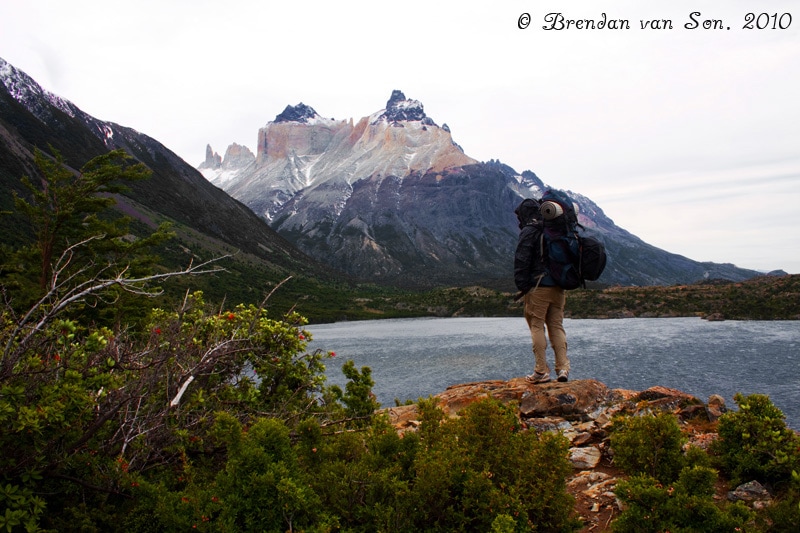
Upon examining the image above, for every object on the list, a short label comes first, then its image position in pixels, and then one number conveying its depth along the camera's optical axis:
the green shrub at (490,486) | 4.50
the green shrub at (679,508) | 4.08
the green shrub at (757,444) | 5.47
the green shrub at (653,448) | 5.25
